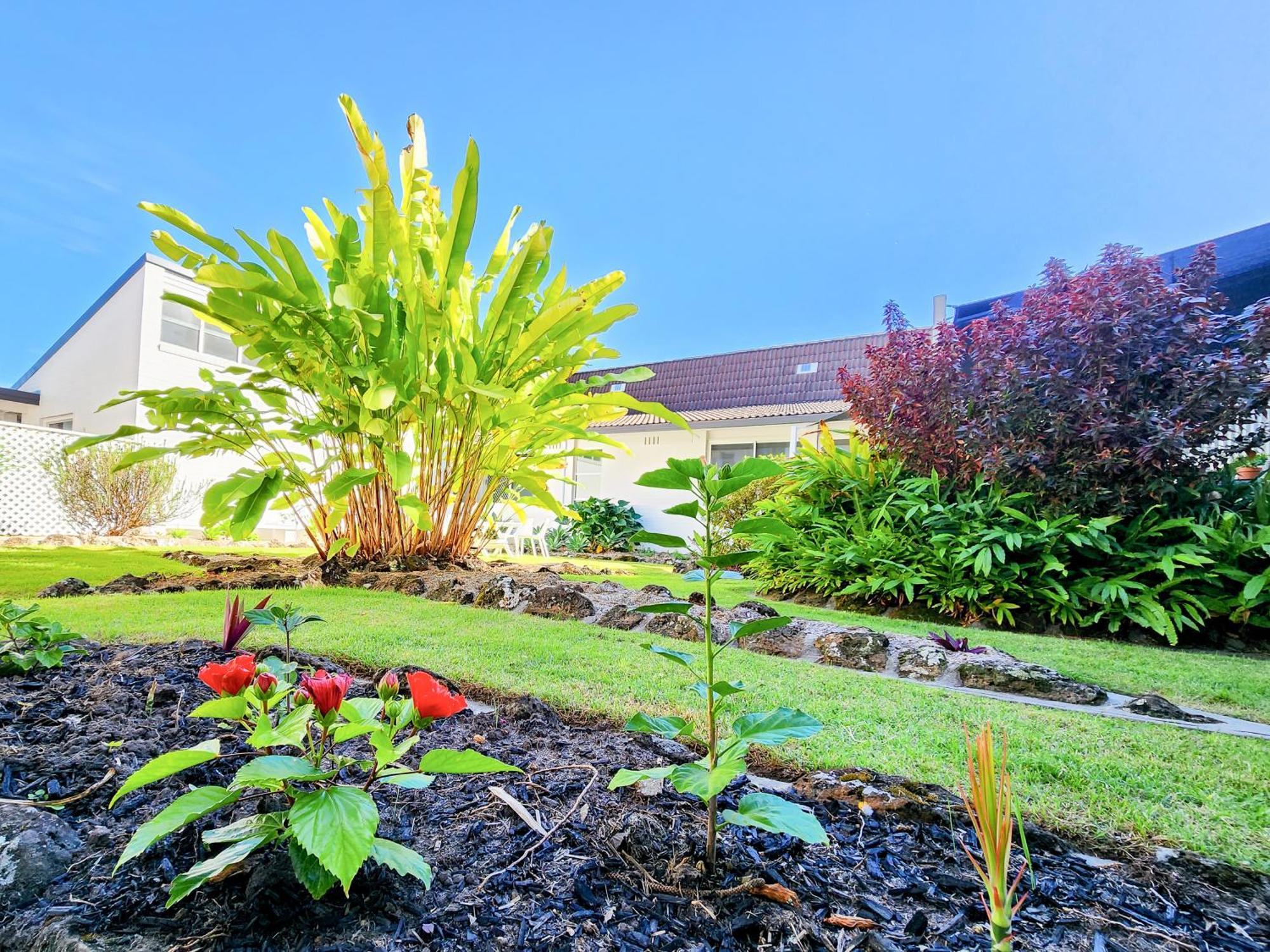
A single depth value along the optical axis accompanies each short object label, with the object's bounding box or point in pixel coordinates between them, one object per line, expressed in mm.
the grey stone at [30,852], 752
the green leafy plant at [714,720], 749
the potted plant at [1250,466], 3703
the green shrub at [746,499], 6910
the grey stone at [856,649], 2693
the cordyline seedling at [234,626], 1816
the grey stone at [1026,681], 2199
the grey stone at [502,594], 3562
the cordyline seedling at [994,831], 577
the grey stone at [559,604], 3359
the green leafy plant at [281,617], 1135
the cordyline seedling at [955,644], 2568
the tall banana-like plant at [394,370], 3467
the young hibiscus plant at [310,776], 646
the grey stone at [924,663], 2514
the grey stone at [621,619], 3172
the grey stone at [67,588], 3309
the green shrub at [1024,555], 3377
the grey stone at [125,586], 3529
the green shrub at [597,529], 10258
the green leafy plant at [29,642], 1580
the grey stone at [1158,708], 1984
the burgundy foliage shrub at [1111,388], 3572
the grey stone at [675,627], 2846
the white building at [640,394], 10883
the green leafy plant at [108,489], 7898
